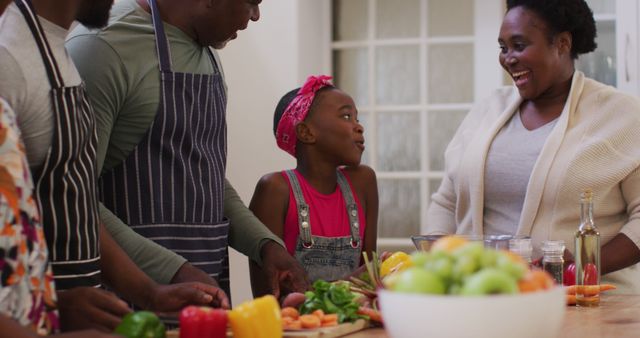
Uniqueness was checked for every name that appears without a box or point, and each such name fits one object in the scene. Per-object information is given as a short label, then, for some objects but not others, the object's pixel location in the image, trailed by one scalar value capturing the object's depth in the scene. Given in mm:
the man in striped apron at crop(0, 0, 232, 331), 1503
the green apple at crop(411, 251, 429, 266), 1196
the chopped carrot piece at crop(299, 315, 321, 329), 1698
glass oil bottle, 2184
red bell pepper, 1458
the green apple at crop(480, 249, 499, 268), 1164
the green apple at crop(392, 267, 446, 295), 1171
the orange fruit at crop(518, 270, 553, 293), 1196
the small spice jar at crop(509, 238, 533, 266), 2084
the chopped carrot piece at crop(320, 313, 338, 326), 1745
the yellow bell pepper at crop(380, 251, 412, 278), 2119
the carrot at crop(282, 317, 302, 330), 1688
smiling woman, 2734
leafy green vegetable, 1832
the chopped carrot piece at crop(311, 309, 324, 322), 1754
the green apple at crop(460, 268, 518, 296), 1146
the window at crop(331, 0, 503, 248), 4828
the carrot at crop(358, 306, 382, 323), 1840
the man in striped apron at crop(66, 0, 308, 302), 1964
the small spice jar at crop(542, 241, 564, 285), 2184
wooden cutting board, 1619
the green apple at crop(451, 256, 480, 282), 1153
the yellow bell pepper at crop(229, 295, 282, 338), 1474
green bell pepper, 1387
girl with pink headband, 2689
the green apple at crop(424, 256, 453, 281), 1166
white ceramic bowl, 1156
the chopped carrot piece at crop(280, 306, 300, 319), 1763
